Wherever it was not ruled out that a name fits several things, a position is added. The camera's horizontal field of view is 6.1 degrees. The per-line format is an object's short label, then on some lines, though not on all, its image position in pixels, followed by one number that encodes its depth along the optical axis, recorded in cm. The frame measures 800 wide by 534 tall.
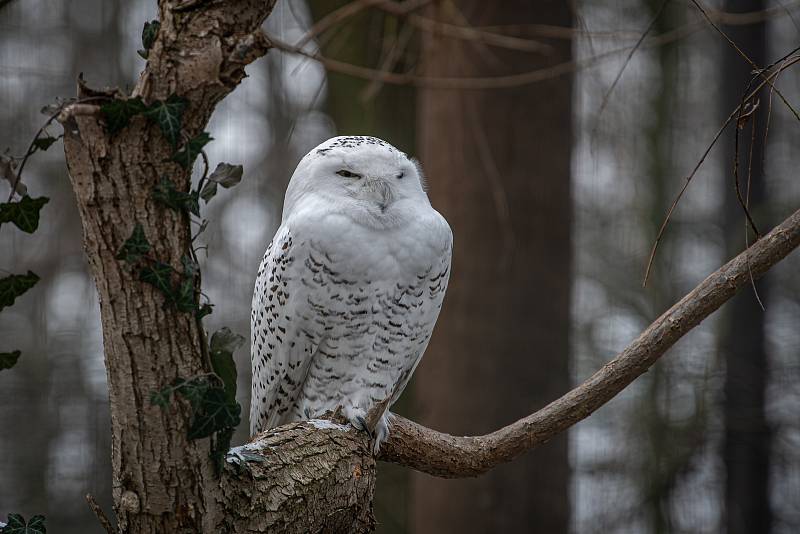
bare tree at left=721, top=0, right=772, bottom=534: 1261
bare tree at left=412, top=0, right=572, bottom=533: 1292
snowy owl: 1165
